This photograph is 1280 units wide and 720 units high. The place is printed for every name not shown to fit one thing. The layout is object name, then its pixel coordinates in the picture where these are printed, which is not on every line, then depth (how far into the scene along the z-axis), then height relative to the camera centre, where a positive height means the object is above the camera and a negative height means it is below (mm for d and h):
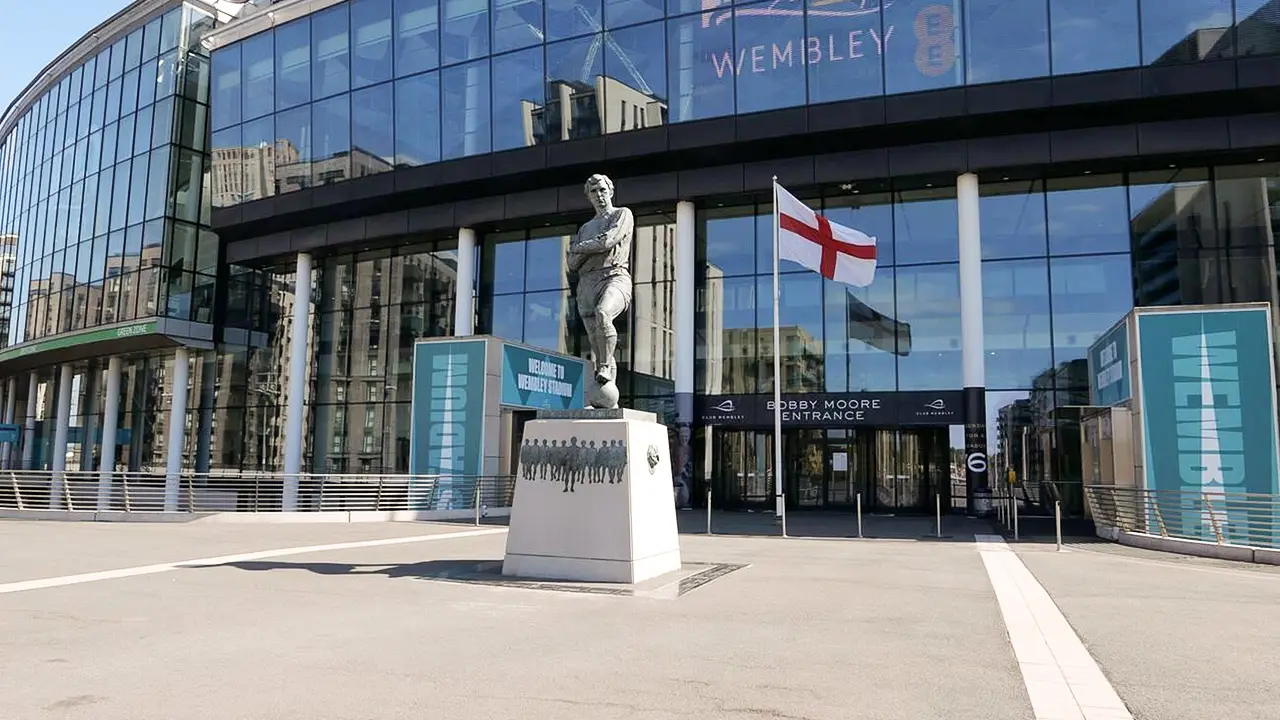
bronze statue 11578 +2478
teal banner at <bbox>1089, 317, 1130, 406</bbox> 17953 +2022
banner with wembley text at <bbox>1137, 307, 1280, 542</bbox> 16047 +970
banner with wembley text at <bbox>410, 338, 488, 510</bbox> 23953 +773
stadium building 25125 +8733
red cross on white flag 23031 +5676
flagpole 21203 +1500
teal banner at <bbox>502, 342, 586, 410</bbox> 25047 +2238
